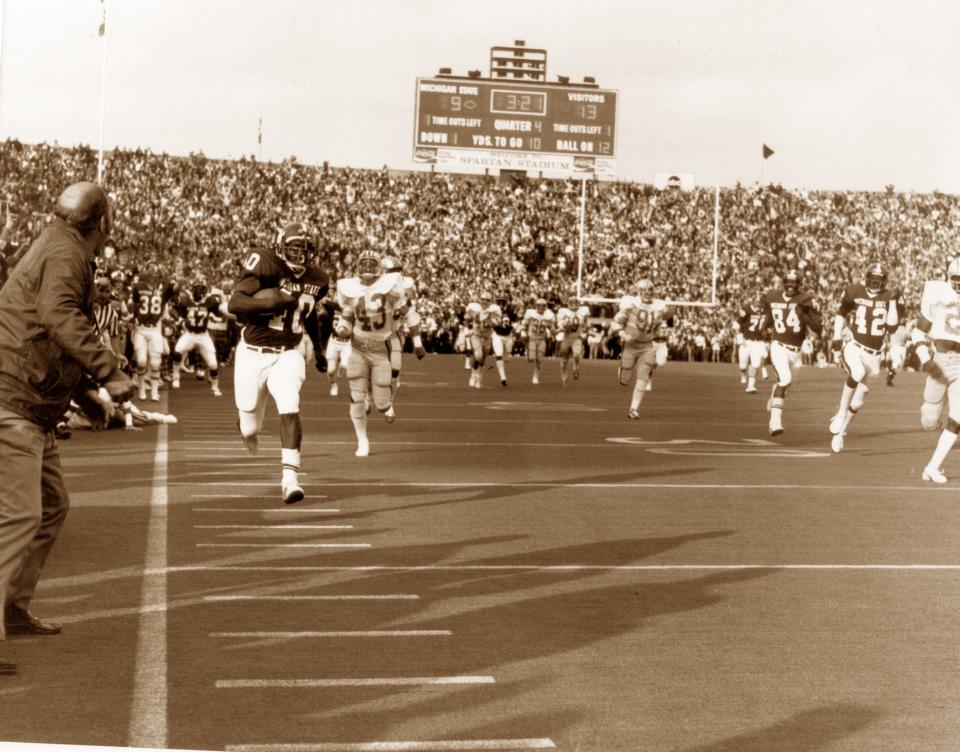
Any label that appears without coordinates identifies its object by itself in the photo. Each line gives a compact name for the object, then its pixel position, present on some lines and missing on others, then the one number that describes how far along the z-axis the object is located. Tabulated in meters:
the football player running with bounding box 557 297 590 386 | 25.03
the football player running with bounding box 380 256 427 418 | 12.25
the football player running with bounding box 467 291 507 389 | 23.77
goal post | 37.91
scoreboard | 41.06
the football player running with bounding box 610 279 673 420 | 17.08
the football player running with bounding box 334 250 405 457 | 11.86
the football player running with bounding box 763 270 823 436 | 15.30
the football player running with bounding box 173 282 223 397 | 19.25
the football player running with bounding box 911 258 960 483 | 10.95
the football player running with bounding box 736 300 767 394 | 23.28
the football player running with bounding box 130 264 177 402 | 18.34
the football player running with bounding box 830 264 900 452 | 13.77
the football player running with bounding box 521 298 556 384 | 25.92
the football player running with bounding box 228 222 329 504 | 8.40
